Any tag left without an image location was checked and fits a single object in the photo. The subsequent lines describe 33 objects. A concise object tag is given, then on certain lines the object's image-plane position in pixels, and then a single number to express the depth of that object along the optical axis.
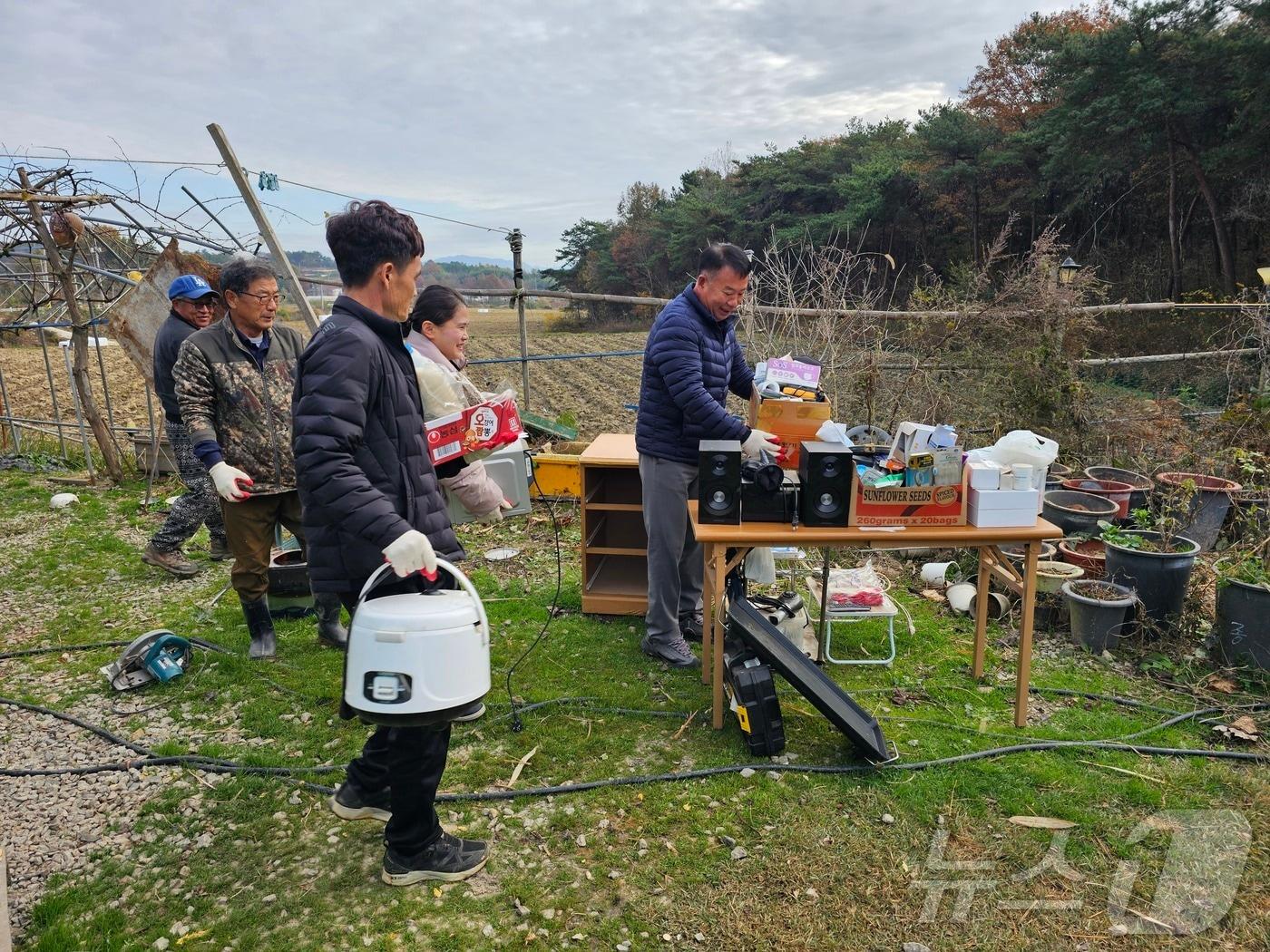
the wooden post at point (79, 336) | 6.88
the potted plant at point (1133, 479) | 5.27
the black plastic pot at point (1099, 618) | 3.88
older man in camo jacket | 3.56
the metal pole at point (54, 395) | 8.33
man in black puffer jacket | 1.89
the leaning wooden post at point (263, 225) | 4.75
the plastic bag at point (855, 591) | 3.84
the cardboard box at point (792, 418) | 3.54
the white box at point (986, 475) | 3.01
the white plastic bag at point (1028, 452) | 3.07
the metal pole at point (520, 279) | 7.25
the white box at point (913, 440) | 3.07
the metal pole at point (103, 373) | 7.69
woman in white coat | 2.74
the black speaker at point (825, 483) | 2.97
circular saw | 3.65
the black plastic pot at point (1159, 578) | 3.90
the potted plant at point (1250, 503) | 4.64
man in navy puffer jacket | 3.35
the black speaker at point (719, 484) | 3.04
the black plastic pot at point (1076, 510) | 4.84
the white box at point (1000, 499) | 3.01
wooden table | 2.97
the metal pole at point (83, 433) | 7.54
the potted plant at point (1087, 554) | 4.45
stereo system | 2.98
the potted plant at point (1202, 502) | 4.90
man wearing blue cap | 4.71
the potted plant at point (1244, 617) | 3.51
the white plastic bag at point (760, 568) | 4.14
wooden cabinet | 4.38
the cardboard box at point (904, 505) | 3.03
